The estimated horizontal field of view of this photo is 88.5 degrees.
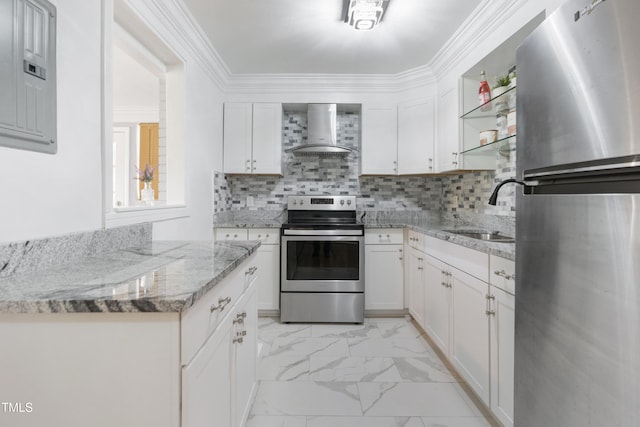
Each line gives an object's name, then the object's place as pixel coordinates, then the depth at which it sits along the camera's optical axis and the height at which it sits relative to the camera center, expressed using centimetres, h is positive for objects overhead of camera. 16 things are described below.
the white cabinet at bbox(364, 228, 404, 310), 312 -55
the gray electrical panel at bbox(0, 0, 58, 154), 103 +46
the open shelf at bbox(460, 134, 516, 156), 209 +47
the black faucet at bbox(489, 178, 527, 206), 122 +5
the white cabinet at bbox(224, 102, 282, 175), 335 +76
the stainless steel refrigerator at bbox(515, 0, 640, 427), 66 -1
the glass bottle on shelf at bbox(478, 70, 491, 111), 235 +86
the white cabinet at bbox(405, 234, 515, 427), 151 -59
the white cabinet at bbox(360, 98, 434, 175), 331 +74
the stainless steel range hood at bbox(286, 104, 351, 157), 331 +86
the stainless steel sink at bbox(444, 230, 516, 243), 226 -17
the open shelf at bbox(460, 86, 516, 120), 208 +75
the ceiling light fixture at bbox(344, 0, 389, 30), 205 +129
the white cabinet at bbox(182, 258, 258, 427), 86 -53
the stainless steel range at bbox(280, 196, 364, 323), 299 -56
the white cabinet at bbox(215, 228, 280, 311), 310 -48
